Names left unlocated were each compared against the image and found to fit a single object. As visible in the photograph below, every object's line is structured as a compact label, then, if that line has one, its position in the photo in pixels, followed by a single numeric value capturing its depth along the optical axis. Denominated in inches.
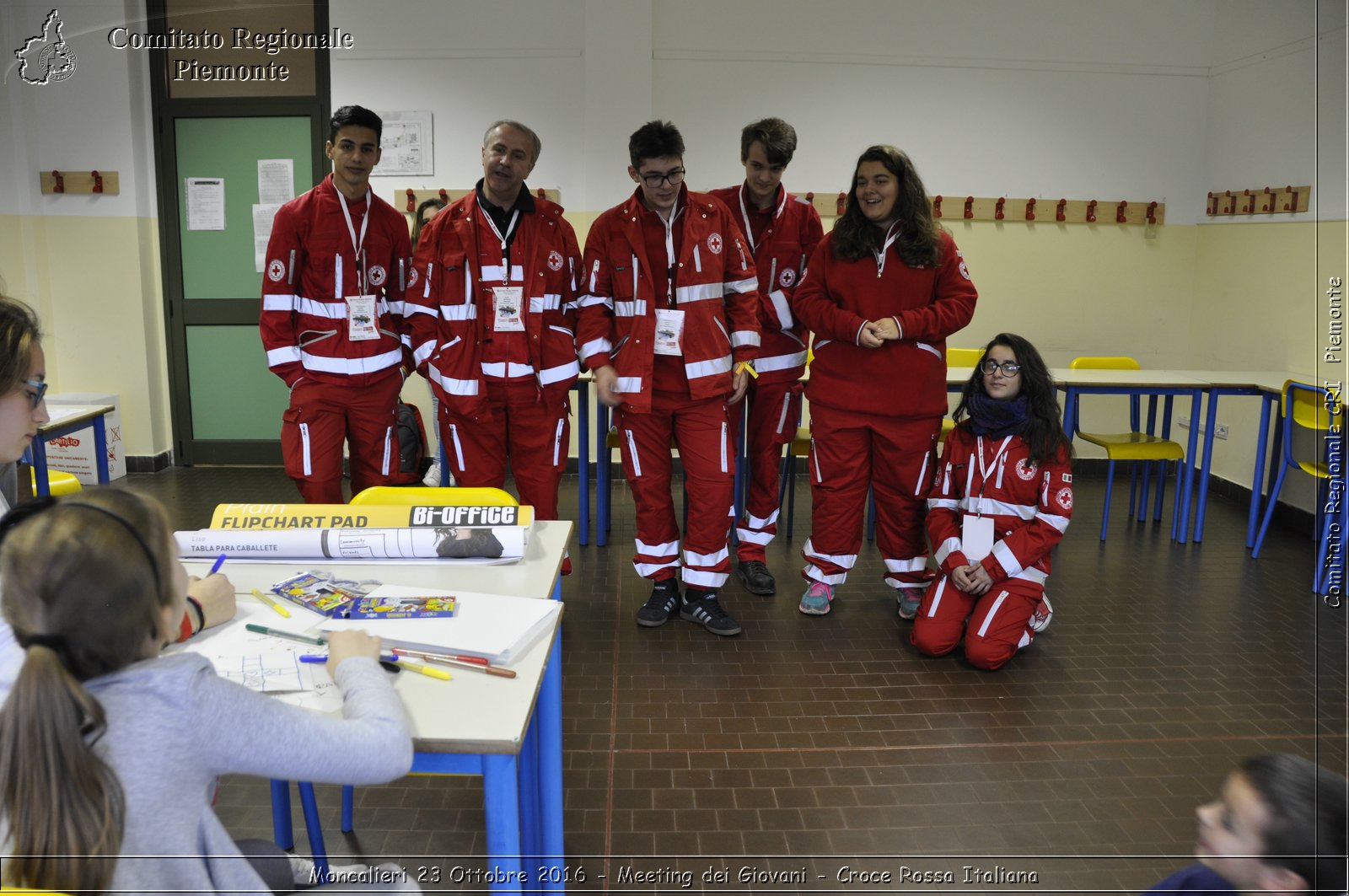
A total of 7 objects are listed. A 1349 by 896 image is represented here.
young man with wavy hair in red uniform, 149.6
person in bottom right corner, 41.1
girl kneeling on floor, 126.8
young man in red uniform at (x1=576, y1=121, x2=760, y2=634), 131.6
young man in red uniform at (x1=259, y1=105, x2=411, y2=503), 130.1
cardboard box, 208.7
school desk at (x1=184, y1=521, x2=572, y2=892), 50.1
